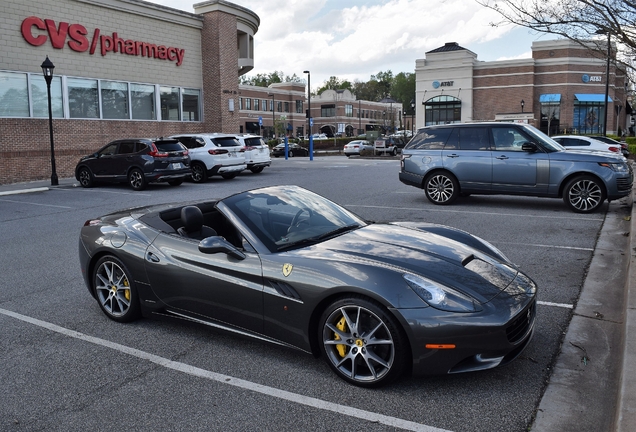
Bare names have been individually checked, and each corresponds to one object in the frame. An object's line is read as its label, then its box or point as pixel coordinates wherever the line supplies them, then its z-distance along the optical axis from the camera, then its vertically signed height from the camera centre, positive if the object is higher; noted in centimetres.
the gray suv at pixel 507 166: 1109 -36
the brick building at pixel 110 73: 2195 +379
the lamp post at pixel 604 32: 848 +180
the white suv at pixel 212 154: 1942 -3
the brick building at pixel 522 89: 6359 +707
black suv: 1711 -27
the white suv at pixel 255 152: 2180 +3
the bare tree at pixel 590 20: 820 +199
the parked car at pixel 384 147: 4331 +31
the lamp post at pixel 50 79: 1905 +263
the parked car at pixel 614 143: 2216 +19
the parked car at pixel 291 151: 4806 +11
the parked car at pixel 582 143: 1906 +19
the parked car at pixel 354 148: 4497 +28
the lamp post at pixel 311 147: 3681 +34
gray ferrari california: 353 -94
